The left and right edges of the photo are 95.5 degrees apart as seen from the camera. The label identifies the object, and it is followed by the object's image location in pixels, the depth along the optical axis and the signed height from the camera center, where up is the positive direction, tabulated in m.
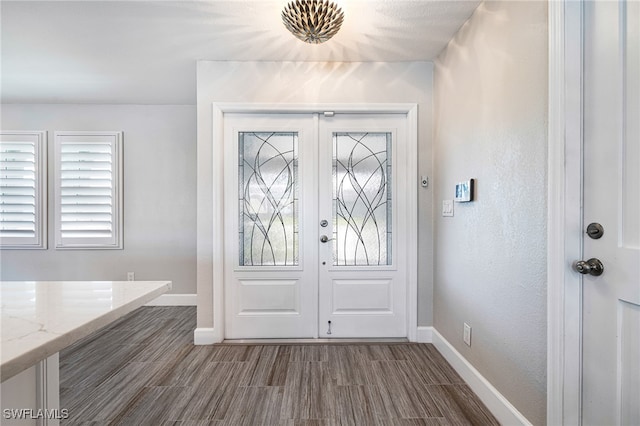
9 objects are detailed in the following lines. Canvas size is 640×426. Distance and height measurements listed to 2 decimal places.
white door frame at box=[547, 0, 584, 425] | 1.22 +0.05
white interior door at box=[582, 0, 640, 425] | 1.05 +0.01
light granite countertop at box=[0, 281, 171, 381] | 0.53 -0.25
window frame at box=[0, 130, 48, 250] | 3.47 +0.05
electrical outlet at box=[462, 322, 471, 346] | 1.93 -0.83
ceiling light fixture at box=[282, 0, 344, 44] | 1.68 +1.15
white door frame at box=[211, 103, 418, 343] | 2.49 +0.25
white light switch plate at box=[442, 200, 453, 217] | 2.21 +0.03
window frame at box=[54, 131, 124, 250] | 3.47 +0.24
